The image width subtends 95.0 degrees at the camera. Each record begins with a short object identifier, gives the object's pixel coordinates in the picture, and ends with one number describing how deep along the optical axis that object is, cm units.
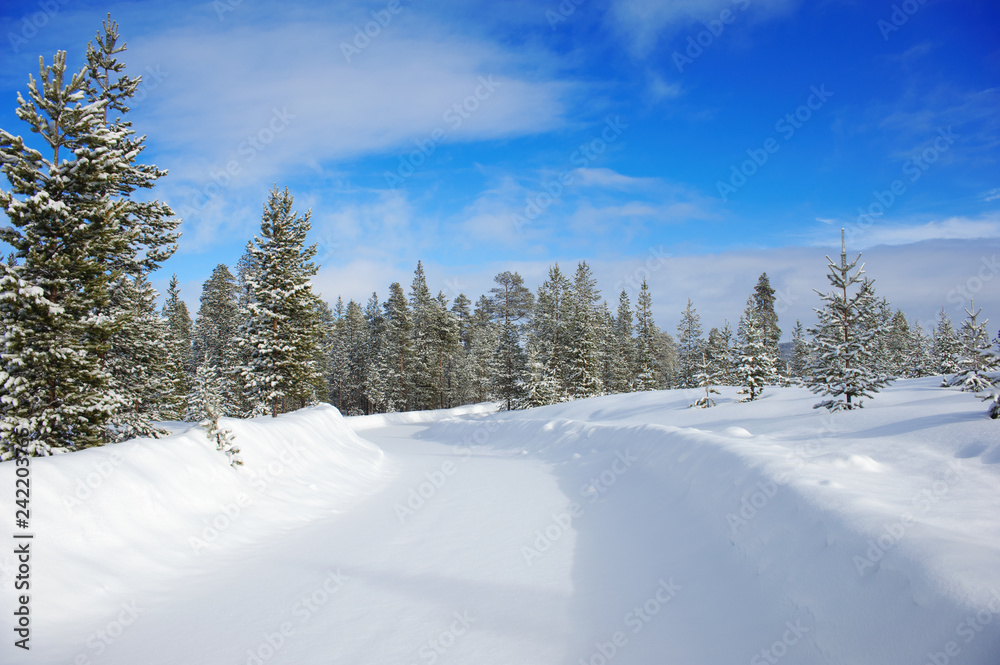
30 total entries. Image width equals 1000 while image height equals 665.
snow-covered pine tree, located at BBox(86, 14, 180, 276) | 1382
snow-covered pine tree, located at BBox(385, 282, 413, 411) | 4969
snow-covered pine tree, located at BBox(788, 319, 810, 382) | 4827
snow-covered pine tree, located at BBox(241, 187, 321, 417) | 2108
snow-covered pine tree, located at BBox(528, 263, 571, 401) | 3738
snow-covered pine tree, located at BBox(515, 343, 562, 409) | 3497
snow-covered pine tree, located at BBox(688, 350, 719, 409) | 2023
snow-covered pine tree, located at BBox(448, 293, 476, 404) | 5523
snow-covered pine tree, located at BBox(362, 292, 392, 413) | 4956
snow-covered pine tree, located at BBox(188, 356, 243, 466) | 871
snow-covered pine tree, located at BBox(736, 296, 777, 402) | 2124
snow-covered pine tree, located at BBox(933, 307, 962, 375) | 2725
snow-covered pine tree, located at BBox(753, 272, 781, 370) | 5385
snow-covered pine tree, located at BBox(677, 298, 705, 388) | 4666
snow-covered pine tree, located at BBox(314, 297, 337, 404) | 2259
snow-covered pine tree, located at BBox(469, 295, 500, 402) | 5856
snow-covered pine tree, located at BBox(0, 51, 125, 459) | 886
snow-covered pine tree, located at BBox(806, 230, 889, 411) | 1291
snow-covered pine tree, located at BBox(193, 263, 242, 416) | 3753
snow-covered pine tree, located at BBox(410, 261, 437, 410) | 4966
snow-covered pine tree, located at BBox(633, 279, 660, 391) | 4297
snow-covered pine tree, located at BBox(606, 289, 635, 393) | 4753
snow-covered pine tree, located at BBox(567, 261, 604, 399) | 3591
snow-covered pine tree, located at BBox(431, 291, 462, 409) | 4972
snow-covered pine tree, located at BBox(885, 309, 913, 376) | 4219
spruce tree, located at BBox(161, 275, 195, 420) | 2316
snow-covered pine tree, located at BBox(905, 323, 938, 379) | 3281
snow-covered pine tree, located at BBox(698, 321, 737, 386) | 2238
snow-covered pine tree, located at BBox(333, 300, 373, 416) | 5594
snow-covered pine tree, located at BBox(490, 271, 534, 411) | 3950
